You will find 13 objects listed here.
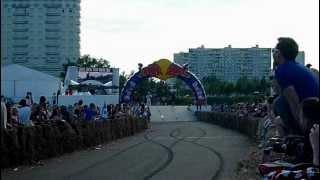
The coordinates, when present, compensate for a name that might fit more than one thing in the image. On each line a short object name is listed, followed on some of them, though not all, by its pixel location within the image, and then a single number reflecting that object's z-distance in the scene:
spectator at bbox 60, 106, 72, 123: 24.48
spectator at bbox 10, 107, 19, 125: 20.21
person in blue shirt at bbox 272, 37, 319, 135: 6.07
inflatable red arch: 56.94
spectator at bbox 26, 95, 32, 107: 25.53
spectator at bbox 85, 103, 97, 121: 30.50
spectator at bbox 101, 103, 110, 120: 37.32
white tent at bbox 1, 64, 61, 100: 56.47
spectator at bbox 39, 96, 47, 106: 24.21
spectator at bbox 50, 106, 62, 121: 23.55
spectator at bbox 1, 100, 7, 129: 17.12
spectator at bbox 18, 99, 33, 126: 22.60
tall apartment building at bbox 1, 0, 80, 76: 93.00
